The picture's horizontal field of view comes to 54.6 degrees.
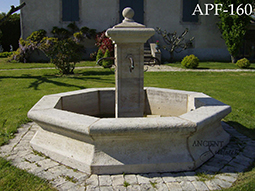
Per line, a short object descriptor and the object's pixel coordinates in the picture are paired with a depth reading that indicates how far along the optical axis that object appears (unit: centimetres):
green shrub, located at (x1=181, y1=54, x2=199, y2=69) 1368
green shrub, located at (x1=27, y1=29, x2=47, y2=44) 1647
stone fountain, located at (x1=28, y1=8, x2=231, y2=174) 288
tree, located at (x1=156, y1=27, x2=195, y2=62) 1708
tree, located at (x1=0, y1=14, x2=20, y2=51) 2519
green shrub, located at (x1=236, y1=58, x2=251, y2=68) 1420
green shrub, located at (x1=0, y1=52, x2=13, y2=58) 2175
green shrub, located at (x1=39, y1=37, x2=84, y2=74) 1043
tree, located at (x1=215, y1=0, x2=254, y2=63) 1543
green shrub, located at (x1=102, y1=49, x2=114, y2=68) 1294
